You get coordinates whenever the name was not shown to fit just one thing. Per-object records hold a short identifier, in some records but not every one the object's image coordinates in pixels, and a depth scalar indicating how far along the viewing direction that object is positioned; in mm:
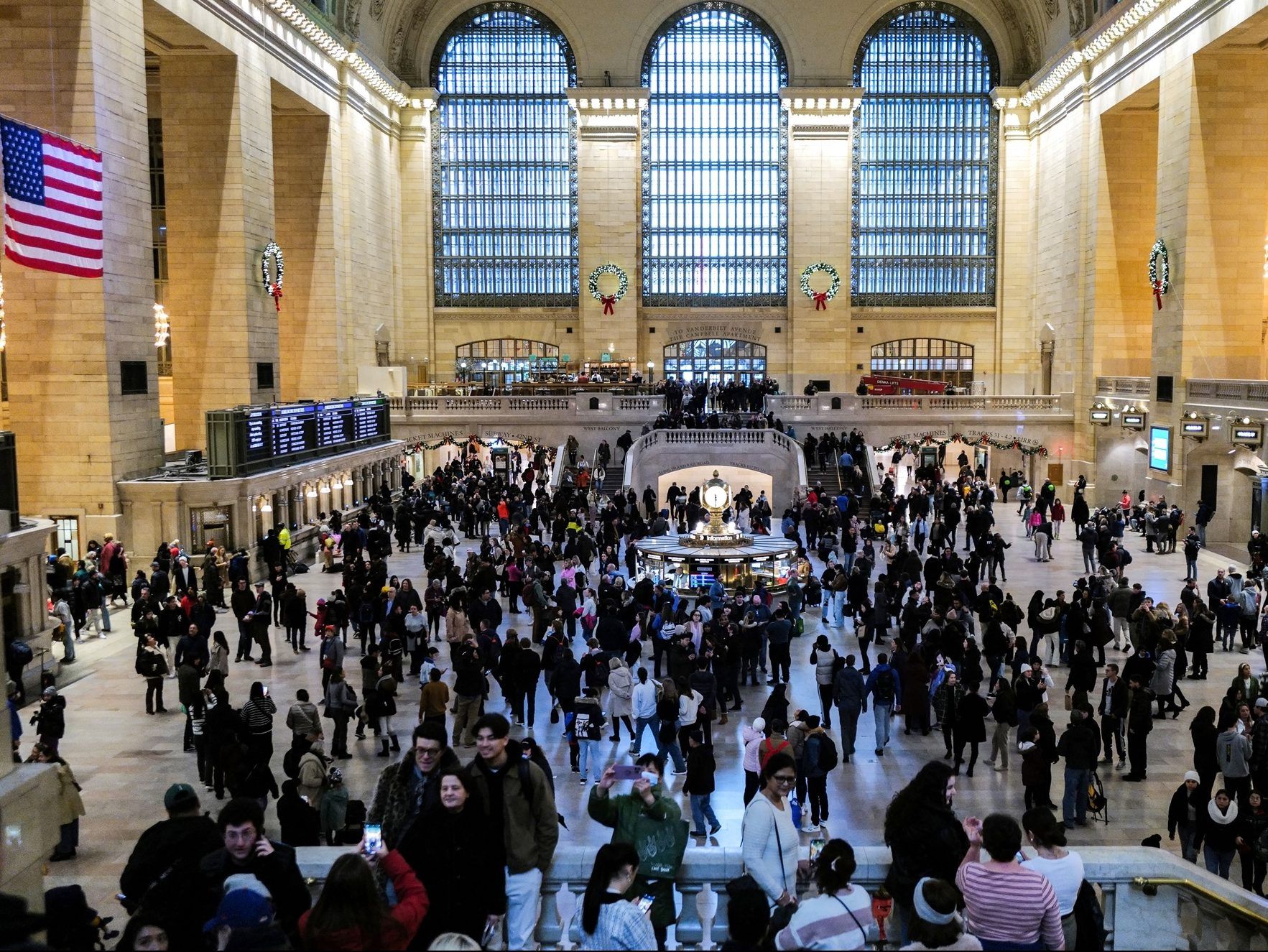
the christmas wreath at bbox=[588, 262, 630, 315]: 47875
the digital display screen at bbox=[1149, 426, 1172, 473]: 30812
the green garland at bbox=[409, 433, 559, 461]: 39406
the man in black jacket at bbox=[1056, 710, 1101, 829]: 10906
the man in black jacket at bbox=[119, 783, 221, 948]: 5445
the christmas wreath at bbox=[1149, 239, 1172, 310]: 31031
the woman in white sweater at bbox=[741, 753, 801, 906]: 6211
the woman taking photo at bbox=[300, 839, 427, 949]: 4621
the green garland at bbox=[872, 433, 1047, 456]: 39469
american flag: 17828
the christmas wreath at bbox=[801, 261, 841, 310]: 47875
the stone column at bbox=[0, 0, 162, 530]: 22141
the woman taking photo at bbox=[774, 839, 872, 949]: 5043
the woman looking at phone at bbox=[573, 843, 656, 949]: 5328
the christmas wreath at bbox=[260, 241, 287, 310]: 31281
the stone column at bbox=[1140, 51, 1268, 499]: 29719
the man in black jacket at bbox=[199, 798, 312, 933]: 5477
